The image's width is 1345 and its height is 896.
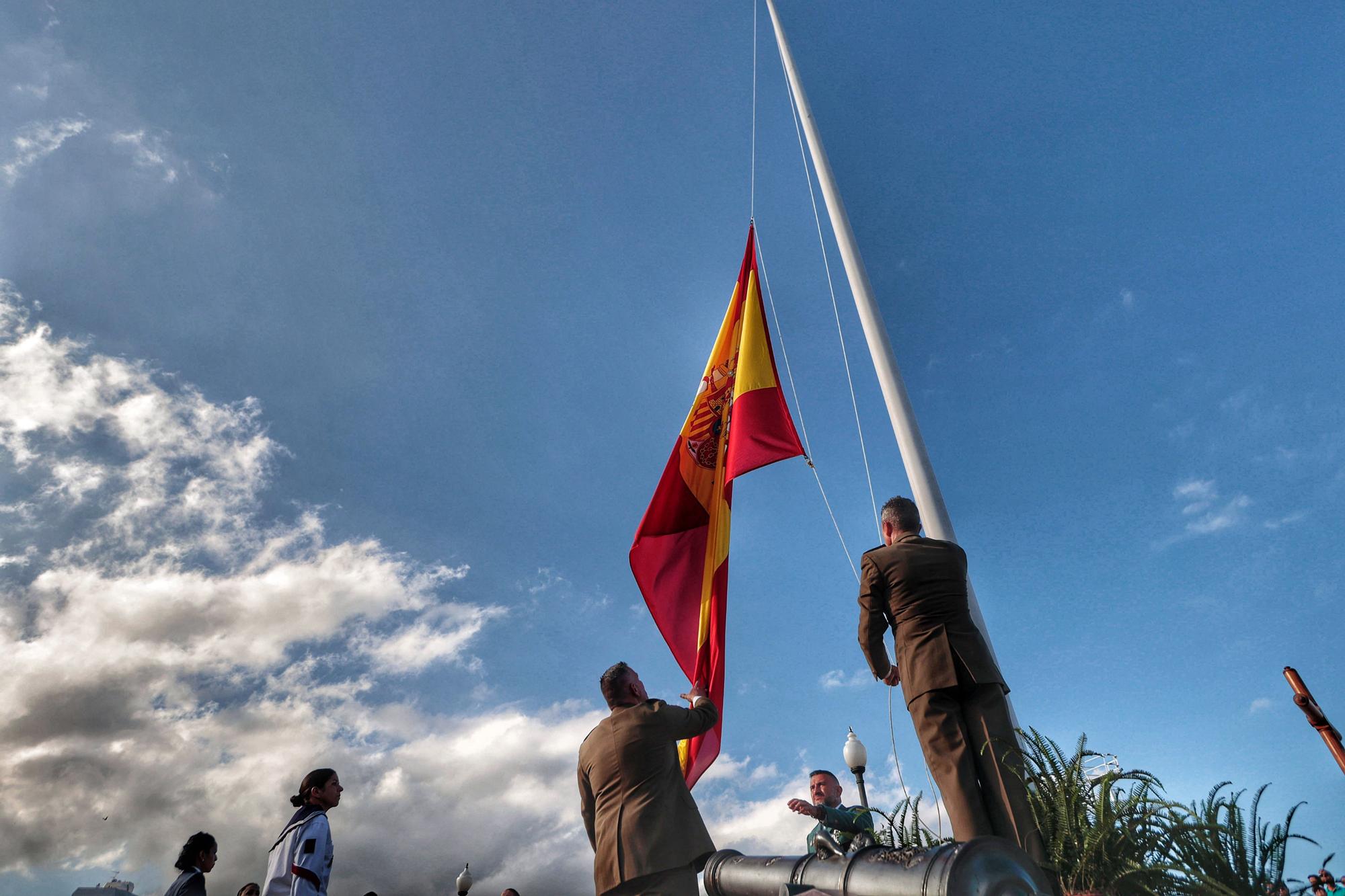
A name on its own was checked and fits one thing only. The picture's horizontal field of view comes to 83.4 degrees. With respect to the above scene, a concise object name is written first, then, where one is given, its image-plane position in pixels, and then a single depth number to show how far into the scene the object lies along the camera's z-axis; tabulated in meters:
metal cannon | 2.44
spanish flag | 8.54
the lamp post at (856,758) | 10.14
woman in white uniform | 4.91
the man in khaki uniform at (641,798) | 3.73
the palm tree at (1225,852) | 2.95
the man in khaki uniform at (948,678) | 3.56
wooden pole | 3.04
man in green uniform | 4.09
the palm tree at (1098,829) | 3.18
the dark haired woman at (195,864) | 5.64
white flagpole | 6.39
